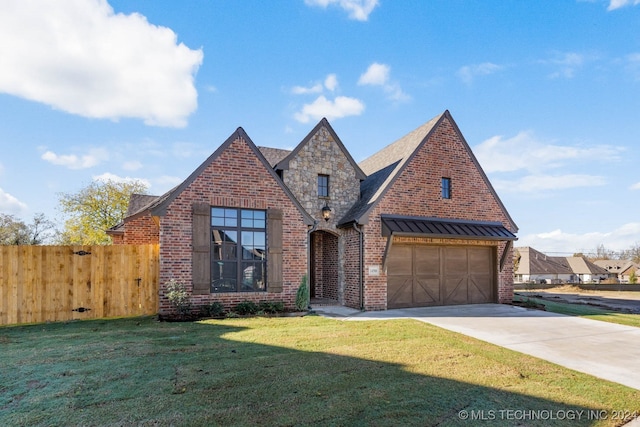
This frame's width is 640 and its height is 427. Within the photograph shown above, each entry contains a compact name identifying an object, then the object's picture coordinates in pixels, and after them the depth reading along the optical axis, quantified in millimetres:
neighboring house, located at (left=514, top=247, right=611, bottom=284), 57616
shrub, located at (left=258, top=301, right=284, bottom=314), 10198
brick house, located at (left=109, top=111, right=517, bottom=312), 10008
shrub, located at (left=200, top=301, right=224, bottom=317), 9586
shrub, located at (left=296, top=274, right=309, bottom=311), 10750
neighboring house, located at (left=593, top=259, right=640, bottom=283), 68875
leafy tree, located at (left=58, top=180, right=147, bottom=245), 28578
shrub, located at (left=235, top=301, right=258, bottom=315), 9953
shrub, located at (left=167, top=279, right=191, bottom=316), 9312
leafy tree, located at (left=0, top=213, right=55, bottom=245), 31083
